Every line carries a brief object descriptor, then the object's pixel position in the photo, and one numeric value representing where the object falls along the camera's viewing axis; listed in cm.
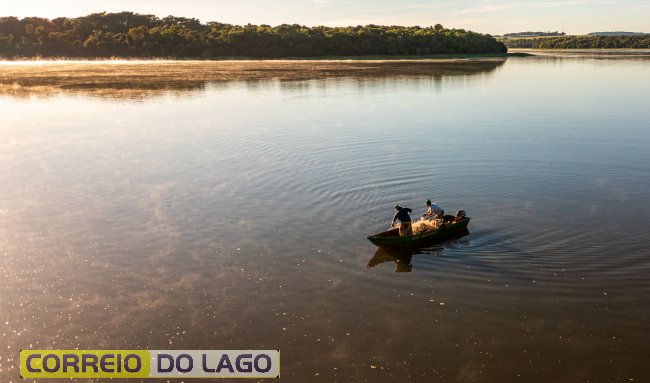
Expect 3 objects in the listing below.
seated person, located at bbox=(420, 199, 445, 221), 2262
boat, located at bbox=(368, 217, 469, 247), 2098
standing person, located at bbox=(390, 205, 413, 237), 2150
